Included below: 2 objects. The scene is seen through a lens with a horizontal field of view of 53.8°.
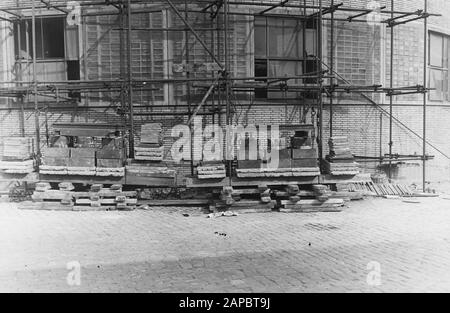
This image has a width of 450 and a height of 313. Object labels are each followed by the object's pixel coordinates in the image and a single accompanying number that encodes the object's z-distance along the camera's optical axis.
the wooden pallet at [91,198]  10.98
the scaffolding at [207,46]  12.79
